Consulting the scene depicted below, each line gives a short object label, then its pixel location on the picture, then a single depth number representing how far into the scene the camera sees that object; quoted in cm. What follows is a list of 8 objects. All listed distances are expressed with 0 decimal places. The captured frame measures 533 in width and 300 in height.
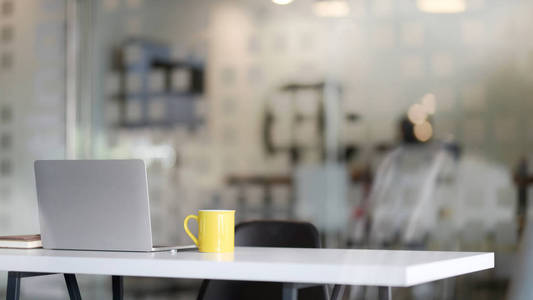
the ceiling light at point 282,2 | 467
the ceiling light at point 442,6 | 432
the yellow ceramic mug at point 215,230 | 193
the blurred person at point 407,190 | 433
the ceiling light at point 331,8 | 455
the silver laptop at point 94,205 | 187
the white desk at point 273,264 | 151
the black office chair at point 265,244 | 246
